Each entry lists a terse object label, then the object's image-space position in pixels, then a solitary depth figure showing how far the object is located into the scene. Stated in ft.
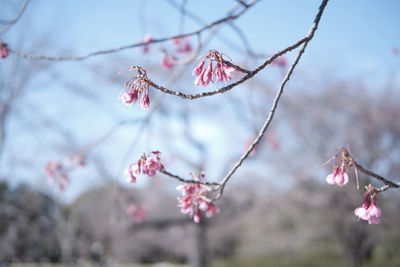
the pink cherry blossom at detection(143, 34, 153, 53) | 9.35
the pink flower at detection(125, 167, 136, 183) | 4.79
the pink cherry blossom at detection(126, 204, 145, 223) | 13.43
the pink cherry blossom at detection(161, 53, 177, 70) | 9.42
